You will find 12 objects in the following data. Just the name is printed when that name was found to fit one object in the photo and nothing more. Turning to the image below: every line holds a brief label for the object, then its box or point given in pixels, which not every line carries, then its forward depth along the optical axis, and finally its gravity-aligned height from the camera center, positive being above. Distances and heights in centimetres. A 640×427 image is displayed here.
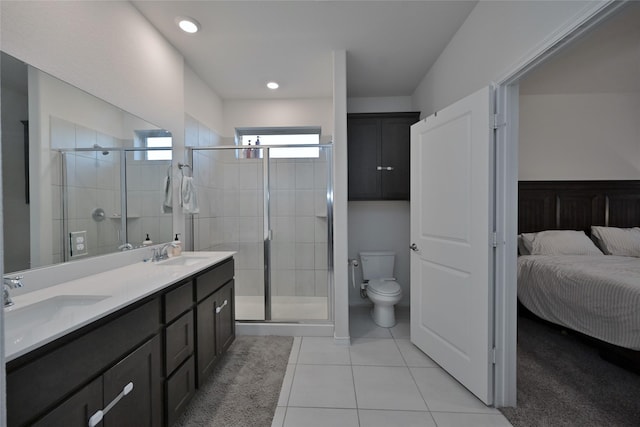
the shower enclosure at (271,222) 281 -13
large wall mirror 119 +21
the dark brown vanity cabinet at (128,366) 78 -61
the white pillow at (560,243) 281 -37
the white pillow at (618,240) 278 -34
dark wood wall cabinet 306 +64
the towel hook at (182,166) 243 +41
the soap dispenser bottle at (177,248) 216 -31
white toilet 271 -81
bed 190 -49
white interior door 167 -22
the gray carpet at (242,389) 157 -123
